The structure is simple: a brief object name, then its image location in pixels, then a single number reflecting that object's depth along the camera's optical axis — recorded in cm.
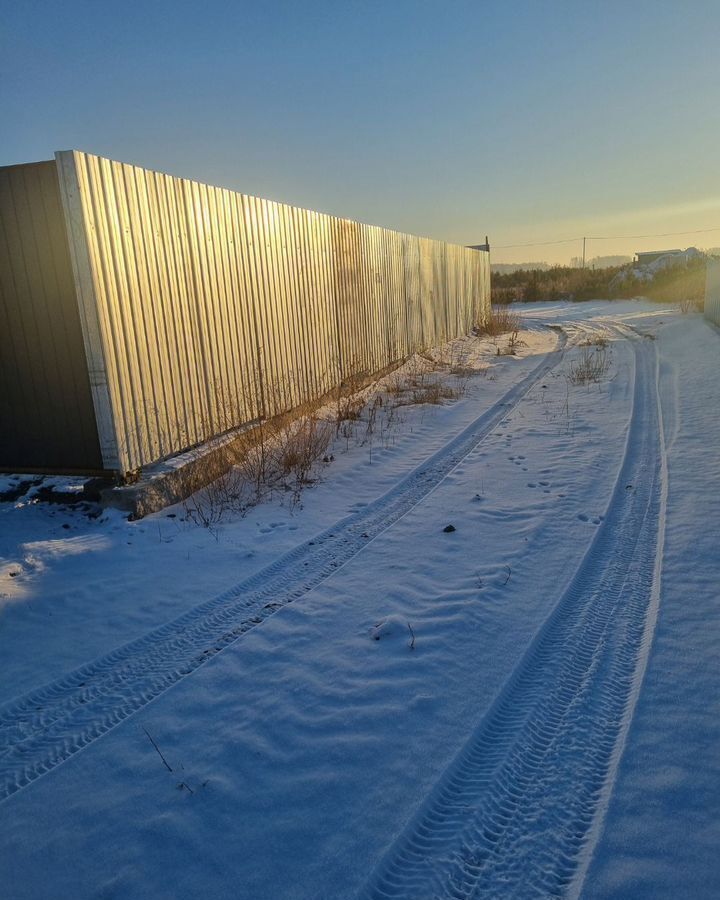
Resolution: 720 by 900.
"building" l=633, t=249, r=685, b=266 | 4963
